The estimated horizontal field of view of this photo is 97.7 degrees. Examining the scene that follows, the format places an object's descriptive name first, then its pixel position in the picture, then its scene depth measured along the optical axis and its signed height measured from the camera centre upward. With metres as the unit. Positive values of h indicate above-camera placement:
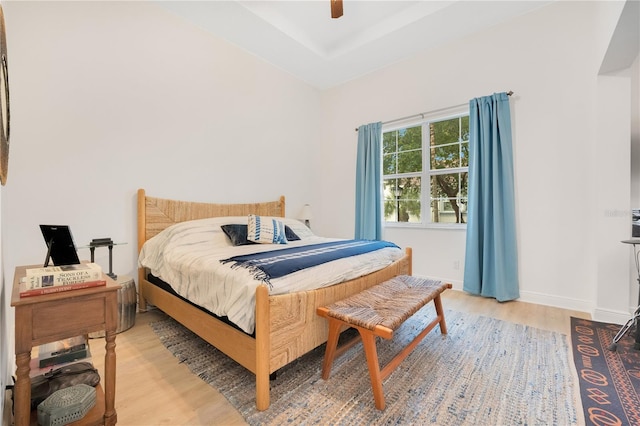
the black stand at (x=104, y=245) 2.31 -0.27
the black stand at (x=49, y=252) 1.32 -0.19
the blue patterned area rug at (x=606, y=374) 1.36 -0.97
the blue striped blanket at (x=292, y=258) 1.61 -0.31
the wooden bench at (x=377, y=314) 1.39 -0.56
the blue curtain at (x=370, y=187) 4.02 +0.35
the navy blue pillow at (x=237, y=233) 2.71 -0.21
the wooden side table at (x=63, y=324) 0.97 -0.42
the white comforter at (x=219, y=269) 1.50 -0.38
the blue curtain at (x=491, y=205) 2.99 +0.07
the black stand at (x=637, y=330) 1.93 -0.83
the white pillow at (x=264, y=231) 2.80 -0.20
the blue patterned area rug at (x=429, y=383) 1.34 -0.98
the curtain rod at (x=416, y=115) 3.44 +1.29
